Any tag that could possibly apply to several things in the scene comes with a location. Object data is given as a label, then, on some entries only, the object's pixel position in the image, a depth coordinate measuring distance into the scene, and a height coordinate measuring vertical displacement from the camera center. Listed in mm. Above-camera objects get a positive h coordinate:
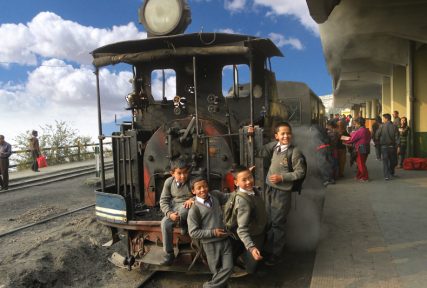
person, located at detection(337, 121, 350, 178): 11133 -780
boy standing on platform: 4785 -806
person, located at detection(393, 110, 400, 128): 13067 +17
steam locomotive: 5000 +64
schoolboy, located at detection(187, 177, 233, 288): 3941 -1044
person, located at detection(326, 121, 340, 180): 10789 -621
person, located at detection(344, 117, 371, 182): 10133 -558
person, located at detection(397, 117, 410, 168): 12992 -598
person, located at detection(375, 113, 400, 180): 10453 -678
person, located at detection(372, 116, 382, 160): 14500 -314
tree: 19141 -873
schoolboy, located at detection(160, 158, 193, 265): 4465 -863
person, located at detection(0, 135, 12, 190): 12102 -964
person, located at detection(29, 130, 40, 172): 16453 -716
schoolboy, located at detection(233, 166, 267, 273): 3869 -909
